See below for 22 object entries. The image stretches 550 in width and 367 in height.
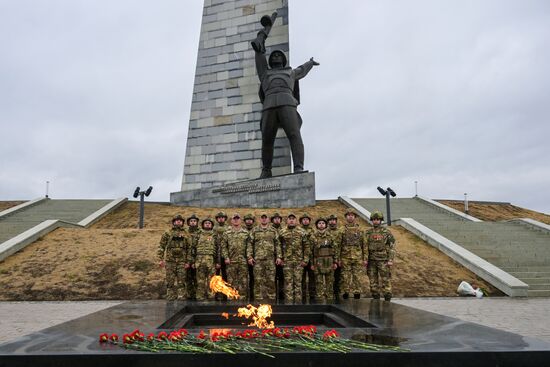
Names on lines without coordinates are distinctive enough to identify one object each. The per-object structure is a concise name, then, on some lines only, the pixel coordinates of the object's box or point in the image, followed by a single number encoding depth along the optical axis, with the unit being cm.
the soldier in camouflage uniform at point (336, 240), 688
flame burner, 434
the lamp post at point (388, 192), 1418
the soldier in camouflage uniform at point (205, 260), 661
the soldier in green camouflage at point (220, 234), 677
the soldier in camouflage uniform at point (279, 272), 688
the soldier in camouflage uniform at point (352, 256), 686
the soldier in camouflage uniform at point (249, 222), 689
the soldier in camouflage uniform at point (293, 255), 673
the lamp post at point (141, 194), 1353
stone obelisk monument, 1664
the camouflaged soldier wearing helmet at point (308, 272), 682
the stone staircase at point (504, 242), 984
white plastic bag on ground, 879
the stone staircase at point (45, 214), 1304
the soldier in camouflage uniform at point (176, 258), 673
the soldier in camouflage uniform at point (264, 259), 665
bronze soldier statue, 1494
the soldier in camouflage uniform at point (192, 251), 678
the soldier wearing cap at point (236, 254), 668
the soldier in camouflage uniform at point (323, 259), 666
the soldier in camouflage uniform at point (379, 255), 681
